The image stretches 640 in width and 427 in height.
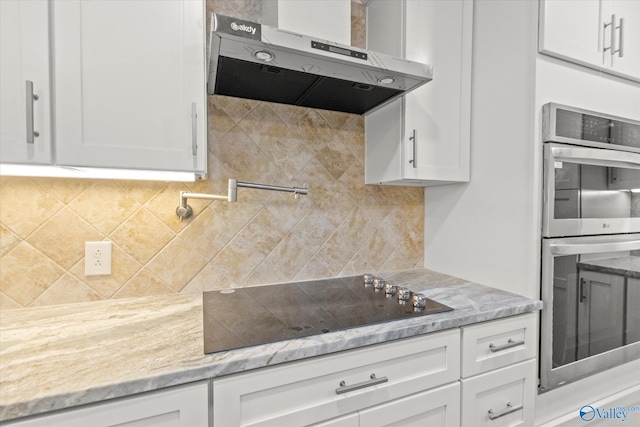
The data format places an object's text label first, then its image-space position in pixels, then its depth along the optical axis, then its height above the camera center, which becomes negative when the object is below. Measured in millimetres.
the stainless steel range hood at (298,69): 926 +469
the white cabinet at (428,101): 1367 +469
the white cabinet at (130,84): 887 +357
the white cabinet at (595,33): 1257 +735
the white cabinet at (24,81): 822 +322
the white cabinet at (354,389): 807 -516
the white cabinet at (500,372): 1107 -599
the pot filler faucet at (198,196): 1271 +35
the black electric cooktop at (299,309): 920 -366
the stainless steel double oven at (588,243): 1256 -146
